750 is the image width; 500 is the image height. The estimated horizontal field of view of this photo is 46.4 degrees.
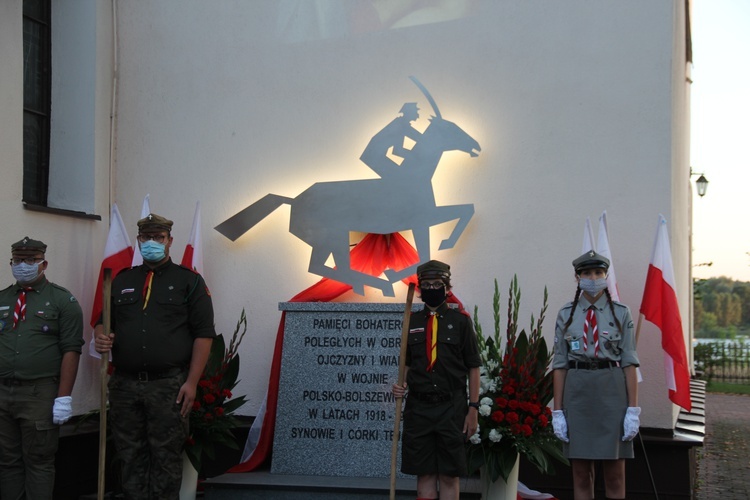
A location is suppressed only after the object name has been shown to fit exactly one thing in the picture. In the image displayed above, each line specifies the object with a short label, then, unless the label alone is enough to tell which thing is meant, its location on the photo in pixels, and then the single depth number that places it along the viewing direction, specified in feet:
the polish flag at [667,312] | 19.47
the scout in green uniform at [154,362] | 16.62
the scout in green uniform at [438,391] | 15.46
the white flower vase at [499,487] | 17.76
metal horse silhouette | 21.68
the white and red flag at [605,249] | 19.63
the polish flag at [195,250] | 22.50
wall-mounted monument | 19.76
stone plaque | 19.57
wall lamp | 52.39
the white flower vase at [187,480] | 18.81
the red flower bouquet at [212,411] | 19.12
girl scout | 15.76
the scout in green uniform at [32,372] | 16.63
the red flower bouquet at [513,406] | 17.62
